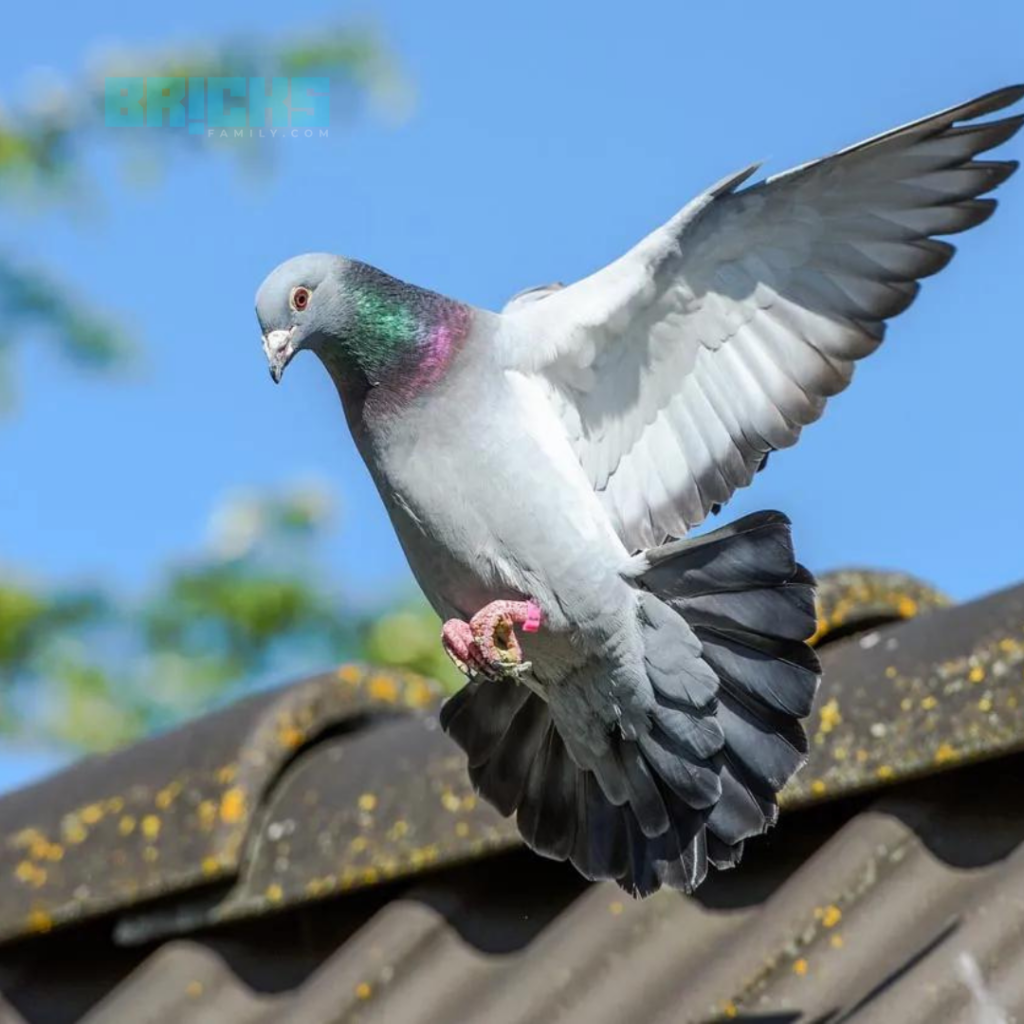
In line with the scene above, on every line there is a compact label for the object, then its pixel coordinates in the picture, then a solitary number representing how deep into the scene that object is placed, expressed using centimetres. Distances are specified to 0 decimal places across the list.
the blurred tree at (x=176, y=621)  2417
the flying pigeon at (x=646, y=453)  695
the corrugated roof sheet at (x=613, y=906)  694
